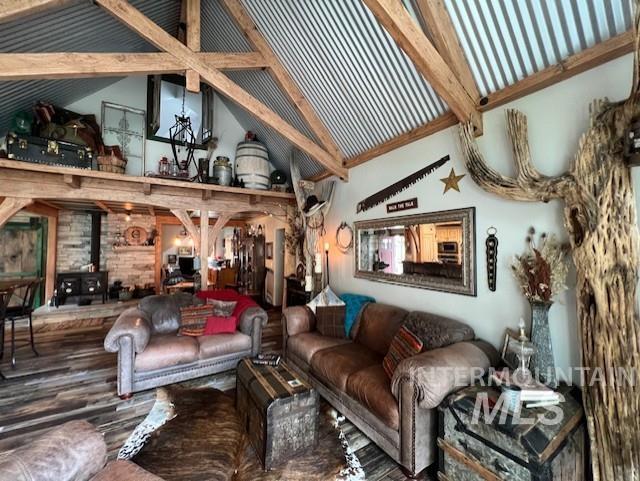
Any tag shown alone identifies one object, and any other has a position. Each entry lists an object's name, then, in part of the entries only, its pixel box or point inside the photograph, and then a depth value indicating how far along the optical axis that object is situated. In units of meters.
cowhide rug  1.76
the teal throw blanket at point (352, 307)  3.16
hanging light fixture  4.47
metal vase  1.71
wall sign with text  2.87
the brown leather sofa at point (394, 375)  1.73
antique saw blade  2.66
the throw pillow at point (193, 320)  3.20
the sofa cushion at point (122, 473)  1.02
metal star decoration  2.46
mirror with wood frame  2.37
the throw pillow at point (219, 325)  3.28
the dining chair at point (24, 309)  3.20
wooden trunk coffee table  1.79
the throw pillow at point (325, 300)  3.33
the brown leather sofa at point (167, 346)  2.62
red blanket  3.55
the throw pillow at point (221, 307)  3.44
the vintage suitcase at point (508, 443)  1.30
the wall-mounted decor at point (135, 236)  6.96
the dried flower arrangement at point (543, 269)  1.75
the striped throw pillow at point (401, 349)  2.09
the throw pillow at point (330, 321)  3.16
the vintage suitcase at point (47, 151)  3.32
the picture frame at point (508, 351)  1.87
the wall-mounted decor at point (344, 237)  3.89
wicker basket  3.86
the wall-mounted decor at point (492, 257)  2.16
